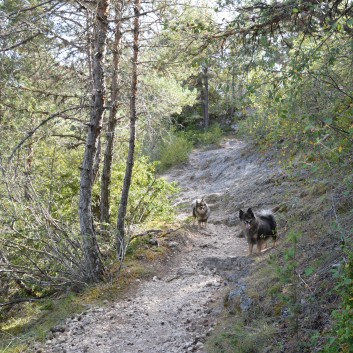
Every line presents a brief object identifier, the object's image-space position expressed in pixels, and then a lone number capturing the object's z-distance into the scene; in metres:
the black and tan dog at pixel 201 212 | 12.72
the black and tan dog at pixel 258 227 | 8.49
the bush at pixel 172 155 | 25.72
